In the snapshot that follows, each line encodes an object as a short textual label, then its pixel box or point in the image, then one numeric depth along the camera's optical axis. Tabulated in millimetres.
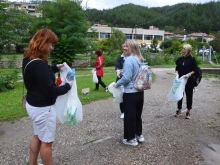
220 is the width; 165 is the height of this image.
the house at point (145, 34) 89675
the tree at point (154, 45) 63981
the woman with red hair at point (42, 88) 2771
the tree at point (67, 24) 22750
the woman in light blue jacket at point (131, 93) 4211
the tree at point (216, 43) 43391
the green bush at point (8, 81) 11501
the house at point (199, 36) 97812
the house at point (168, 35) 104225
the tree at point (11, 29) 10398
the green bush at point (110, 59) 31531
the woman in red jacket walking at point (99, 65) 9812
